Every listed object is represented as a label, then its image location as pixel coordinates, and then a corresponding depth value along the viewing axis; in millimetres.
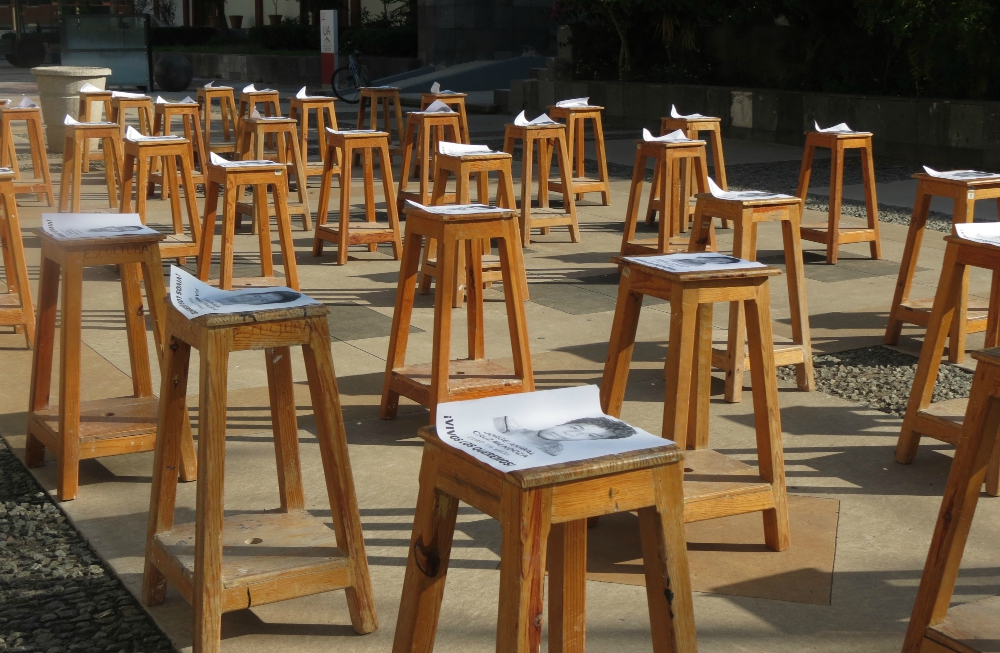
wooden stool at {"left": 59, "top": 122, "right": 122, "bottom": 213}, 8289
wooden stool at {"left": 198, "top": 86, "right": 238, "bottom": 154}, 11278
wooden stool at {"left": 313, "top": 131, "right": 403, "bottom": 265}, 7680
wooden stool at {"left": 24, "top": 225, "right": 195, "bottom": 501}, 3740
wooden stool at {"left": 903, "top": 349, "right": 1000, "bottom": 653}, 2461
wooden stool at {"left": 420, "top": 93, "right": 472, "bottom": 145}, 11570
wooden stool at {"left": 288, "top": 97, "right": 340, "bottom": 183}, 10328
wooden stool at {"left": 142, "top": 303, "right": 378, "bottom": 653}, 2715
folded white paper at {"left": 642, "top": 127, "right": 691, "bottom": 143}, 7379
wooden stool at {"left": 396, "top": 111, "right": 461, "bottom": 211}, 8891
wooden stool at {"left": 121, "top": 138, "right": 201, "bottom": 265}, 7180
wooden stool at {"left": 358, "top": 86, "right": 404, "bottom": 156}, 12070
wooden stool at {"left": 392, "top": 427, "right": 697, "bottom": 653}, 1999
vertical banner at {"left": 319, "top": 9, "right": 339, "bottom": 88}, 23422
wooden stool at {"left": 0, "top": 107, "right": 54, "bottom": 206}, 9500
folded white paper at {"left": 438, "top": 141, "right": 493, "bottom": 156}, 6371
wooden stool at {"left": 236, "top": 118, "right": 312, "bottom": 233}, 8688
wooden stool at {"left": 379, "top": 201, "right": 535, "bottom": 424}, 4055
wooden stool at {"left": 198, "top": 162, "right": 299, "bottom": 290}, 5887
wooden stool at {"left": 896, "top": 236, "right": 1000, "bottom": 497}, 3875
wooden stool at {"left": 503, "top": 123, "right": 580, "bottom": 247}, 8289
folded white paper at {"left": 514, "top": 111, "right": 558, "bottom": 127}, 8258
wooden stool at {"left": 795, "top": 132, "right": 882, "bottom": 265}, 7531
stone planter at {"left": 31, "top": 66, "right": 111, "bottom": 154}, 13773
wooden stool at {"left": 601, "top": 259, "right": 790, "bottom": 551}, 3219
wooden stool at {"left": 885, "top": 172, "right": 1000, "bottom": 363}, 5230
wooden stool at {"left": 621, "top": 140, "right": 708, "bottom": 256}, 7176
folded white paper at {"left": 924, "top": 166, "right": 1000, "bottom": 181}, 5378
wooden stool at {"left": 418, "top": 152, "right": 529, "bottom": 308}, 5903
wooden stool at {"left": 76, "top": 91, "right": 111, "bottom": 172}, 11406
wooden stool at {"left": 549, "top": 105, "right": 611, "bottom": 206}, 9336
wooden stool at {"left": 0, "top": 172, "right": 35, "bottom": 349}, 5129
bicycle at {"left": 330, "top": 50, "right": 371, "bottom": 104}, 21948
